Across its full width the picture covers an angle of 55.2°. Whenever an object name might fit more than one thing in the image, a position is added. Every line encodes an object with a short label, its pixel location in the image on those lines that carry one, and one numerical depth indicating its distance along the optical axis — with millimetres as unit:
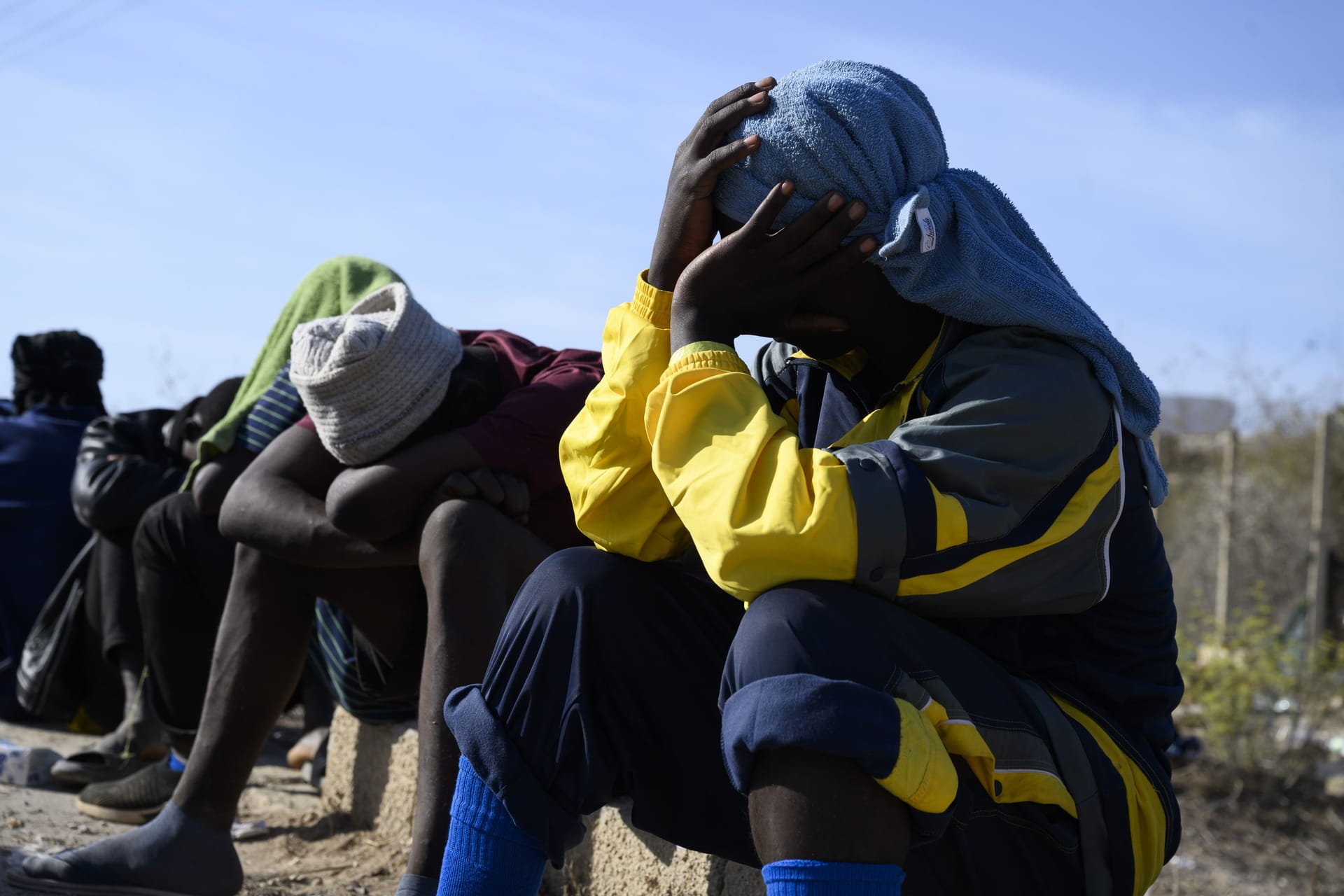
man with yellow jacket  1540
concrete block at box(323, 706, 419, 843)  3385
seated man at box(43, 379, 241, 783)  4172
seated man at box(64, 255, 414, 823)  3621
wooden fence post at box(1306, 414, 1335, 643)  8648
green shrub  5973
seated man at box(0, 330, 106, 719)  5367
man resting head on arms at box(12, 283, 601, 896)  2574
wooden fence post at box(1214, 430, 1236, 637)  9086
